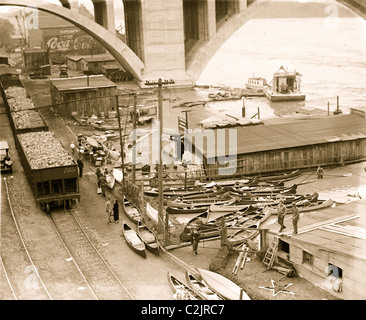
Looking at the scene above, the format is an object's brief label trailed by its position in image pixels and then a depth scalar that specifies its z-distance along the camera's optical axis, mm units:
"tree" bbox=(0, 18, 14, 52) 124188
